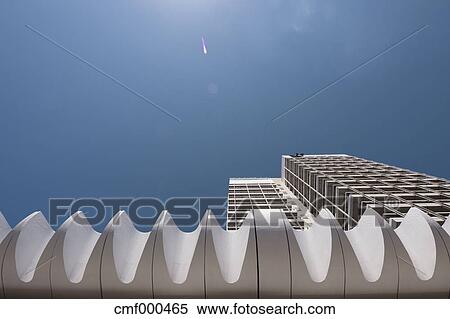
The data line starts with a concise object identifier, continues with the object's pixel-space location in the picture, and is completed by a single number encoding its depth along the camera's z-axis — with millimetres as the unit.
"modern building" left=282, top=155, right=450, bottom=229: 20281
